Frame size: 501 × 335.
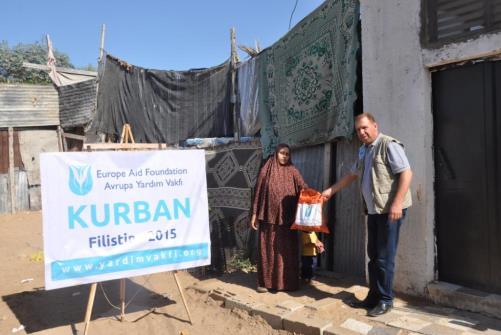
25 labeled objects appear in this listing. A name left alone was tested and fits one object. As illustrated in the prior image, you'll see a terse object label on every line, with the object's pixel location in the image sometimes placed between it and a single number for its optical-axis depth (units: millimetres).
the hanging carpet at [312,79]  4836
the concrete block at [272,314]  4023
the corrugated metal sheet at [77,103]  12664
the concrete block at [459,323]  3404
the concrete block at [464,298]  3623
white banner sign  3766
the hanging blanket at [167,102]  8141
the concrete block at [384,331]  3397
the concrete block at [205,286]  5206
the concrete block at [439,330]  3312
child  5008
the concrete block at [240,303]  4434
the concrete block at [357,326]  3523
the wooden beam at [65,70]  13430
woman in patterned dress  4898
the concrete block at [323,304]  4020
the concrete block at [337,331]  3496
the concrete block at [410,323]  3447
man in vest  3652
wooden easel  4320
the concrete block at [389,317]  3649
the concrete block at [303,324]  3639
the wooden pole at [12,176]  13818
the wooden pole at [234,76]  7715
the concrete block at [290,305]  4172
